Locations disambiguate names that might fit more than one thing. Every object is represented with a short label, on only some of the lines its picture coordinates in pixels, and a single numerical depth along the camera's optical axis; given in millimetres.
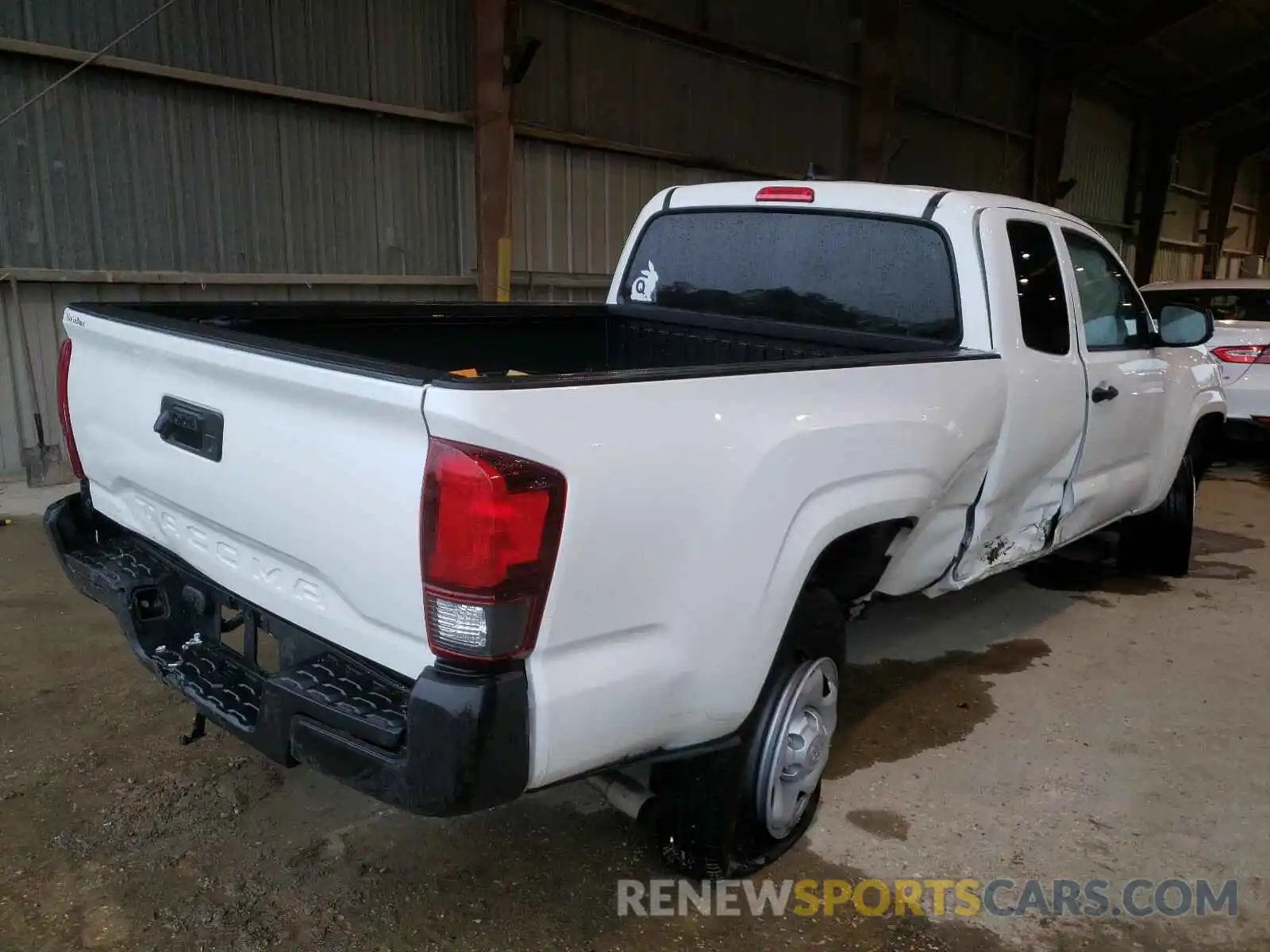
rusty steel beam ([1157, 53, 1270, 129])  19422
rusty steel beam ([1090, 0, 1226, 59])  15102
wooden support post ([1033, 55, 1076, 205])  17359
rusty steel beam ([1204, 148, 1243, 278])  24438
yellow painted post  9023
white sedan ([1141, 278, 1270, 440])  8125
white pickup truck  1897
